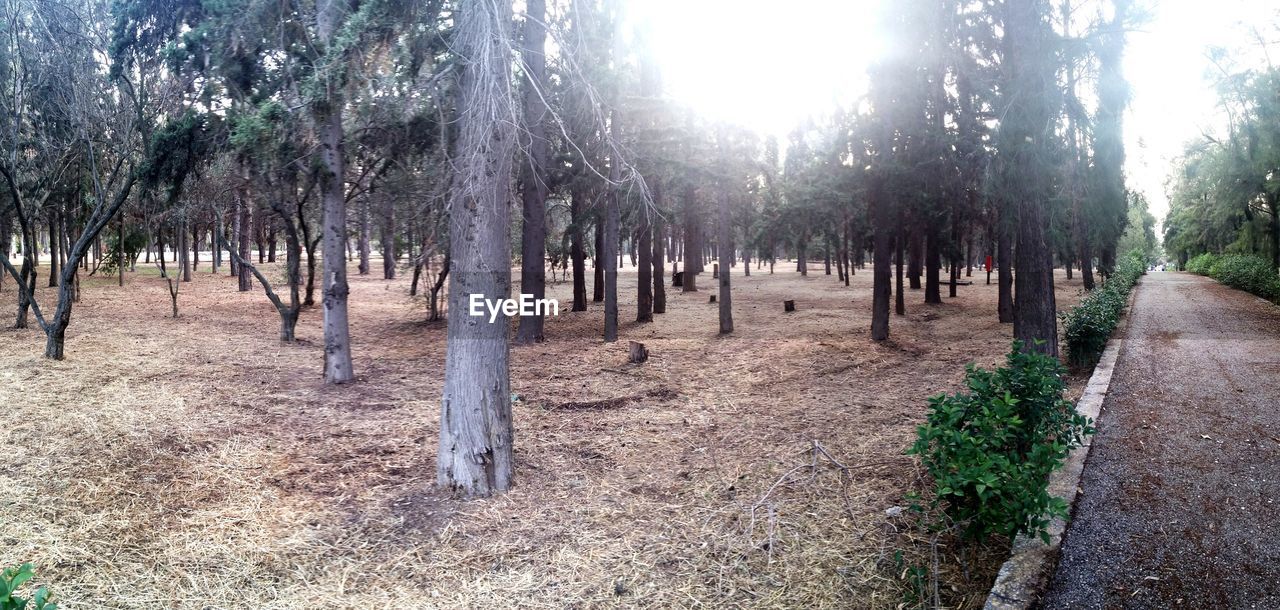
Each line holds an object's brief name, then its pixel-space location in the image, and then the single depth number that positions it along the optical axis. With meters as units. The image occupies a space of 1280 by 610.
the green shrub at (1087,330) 9.30
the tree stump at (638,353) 10.51
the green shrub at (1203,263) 43.62
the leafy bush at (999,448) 3.30
